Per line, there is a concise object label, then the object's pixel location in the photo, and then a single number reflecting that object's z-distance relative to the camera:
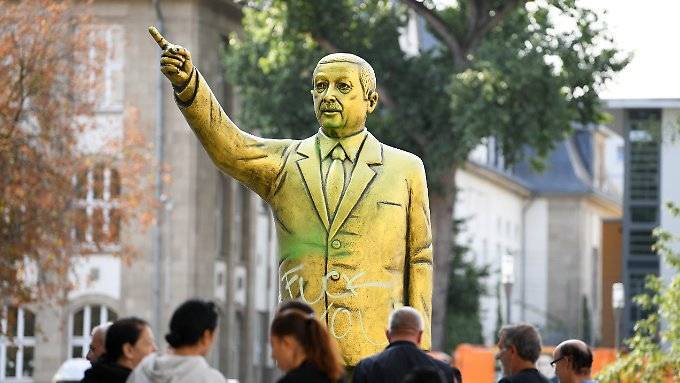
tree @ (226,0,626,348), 48.78
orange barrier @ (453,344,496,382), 47.49
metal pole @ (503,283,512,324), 47.06
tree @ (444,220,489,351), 67.75
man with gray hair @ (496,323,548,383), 12.80
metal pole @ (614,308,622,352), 53.94
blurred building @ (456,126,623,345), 106.06
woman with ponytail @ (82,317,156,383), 11.57
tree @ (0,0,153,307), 39.81
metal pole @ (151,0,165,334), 58.55
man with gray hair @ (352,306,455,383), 11.37
